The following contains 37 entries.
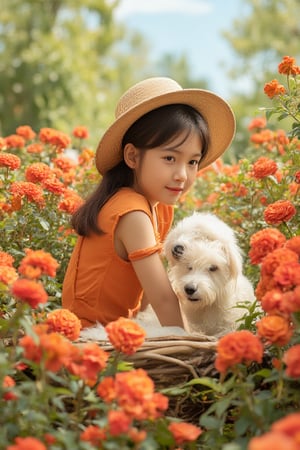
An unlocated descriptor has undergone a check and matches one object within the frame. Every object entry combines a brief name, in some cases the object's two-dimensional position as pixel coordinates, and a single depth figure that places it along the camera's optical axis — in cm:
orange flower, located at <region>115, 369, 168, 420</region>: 163
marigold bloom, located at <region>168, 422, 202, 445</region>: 177
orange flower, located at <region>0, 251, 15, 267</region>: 229
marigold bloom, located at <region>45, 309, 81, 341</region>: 202
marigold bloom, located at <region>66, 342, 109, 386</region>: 177
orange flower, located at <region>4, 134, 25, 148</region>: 422
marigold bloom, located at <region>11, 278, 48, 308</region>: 178
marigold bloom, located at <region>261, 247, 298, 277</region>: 191
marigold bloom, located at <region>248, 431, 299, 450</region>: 114
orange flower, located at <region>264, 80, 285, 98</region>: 287
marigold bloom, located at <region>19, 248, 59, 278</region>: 185
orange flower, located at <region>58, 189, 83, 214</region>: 327
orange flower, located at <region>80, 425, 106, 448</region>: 169
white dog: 276
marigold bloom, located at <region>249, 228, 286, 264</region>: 209
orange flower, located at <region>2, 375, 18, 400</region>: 177
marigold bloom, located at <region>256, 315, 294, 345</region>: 181
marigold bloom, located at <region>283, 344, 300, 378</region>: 165
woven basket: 224
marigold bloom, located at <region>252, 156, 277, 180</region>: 326
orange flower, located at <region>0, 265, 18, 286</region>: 205
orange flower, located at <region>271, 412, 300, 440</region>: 124
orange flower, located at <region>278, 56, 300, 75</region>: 288
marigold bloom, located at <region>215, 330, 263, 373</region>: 178
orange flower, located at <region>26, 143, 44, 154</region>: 409
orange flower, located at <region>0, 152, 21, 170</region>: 327
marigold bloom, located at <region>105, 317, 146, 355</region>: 185
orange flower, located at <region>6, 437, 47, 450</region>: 148
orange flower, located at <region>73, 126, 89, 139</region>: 450
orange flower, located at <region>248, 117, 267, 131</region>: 460
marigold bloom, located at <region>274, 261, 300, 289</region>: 187
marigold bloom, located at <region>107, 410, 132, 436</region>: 158
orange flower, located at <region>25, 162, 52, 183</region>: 325
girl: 286
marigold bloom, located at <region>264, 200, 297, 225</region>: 260
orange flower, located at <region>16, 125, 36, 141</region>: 451
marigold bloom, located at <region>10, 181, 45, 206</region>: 309
